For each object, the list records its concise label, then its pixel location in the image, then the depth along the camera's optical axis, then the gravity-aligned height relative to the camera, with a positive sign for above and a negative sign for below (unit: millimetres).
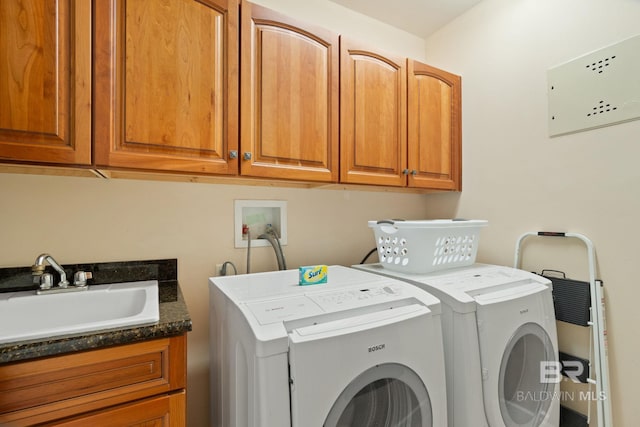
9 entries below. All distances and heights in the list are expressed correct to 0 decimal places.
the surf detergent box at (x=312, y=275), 1328 -257
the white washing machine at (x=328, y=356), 825 -414
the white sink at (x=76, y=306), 1072 -332
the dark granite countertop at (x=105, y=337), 759 -321
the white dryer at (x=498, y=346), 1168 -528
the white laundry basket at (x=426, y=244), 1501 -145
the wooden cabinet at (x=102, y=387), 772 -460
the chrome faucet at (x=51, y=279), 1130 -241
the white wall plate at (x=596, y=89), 1330 +577
